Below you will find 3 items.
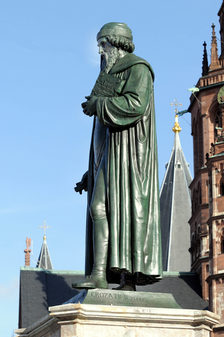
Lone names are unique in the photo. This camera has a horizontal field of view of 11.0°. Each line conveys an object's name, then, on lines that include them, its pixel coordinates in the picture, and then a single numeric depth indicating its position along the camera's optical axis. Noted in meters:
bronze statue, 10.72
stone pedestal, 9.77
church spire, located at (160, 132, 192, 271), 85.90
